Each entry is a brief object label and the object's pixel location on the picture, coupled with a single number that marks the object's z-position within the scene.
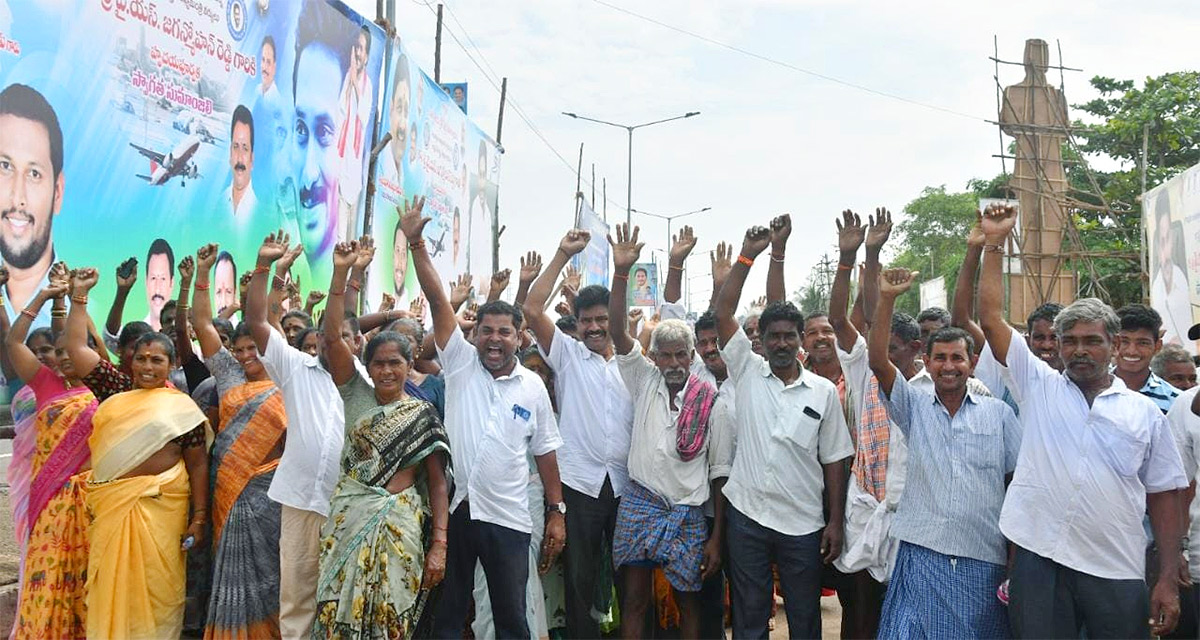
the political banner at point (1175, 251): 11.48
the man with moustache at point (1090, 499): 3.44
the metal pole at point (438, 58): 17.50
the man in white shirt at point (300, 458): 4.27
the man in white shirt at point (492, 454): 4.28
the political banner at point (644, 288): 27.64
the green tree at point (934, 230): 52.62
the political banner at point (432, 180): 12.43
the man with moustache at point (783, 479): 4.46
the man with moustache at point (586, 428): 5.02
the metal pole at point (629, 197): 34.38
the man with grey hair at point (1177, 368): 5.21
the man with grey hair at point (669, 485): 4.73
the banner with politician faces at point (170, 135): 6.38
